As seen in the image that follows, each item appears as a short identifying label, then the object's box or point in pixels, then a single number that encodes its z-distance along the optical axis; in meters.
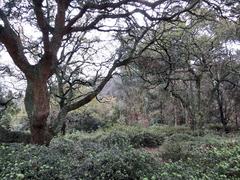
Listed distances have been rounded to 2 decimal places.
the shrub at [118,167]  5.50
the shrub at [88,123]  26.47
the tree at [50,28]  7.93
